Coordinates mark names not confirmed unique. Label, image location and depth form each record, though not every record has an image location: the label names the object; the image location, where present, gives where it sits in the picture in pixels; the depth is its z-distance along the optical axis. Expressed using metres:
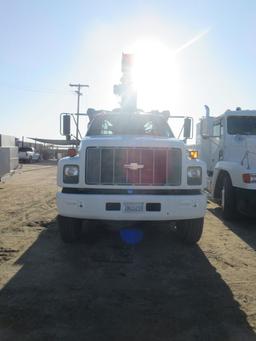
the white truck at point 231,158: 9.27
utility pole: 48.13
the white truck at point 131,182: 6.54
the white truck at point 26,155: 44.91
